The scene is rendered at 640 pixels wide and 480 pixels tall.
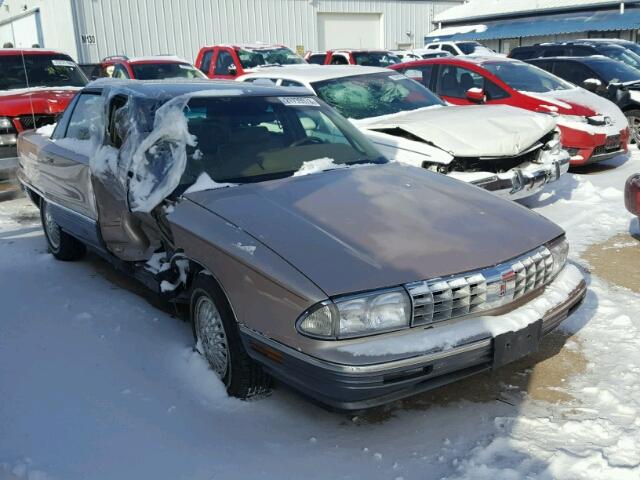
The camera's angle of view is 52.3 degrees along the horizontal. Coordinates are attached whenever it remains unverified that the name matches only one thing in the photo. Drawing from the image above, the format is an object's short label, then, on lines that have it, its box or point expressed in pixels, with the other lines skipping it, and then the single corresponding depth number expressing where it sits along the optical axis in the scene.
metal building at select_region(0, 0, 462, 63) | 25.14
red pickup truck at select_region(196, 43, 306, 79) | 14.52
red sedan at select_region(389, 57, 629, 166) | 8.55
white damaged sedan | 6.22
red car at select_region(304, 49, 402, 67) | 15.57
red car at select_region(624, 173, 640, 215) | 5.64
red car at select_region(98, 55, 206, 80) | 12.70
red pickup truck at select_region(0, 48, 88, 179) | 8.71
